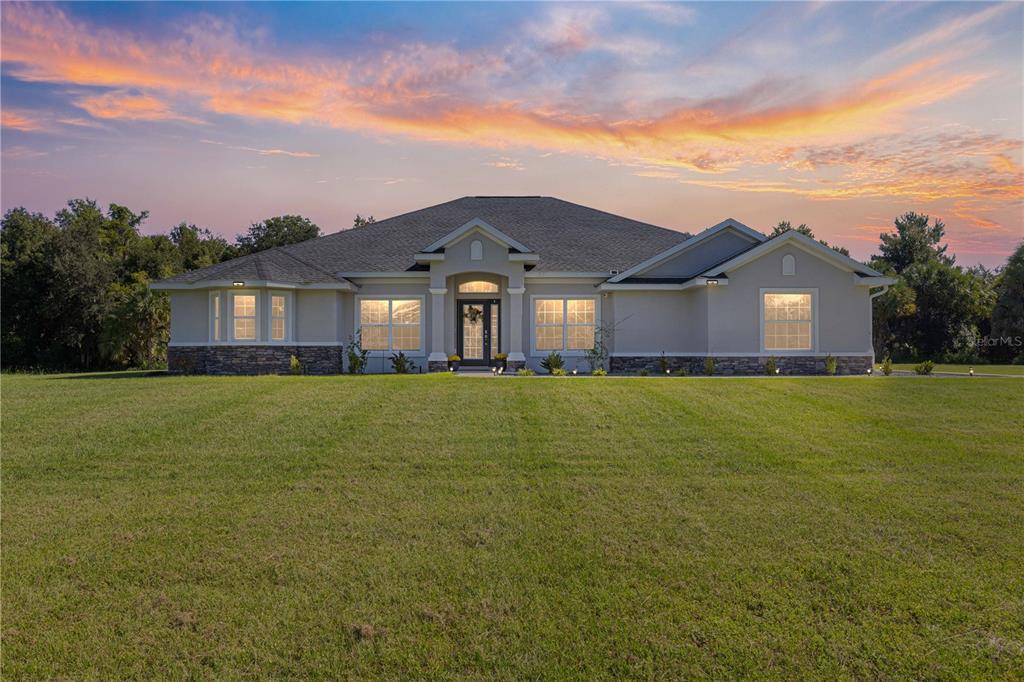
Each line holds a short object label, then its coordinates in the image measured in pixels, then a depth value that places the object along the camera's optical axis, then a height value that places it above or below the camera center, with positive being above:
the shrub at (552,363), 18.98 -0.74
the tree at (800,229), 51.50 +10.13
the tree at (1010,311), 33.81 +1.59
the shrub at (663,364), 19.91 -0.83
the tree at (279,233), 48.28 +8.89
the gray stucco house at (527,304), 19.50 +1.26
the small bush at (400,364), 20.22 -0.80
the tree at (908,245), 52.69 +8.52
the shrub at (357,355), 20.23 -0.50
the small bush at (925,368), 18.39 -0.93
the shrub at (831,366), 19.02 -0.87
